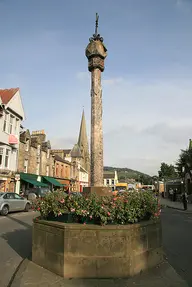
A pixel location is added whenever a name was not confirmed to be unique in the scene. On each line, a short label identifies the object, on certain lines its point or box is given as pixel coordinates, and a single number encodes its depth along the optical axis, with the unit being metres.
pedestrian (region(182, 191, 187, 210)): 19.77
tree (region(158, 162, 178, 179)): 94.88
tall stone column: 7.20
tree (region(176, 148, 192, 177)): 29.78
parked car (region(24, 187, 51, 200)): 21.93
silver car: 14.60
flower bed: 4.65
